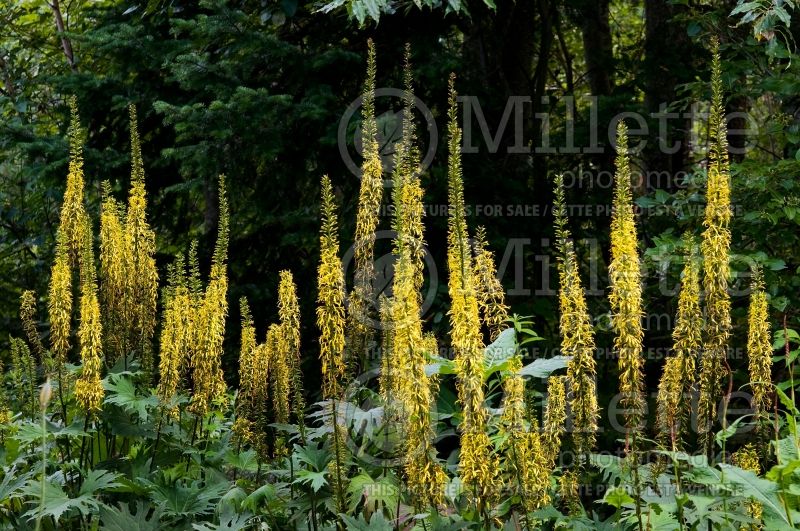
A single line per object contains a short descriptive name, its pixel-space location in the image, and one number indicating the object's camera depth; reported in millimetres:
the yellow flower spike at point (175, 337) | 4594
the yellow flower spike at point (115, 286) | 4988
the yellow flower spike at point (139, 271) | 4969
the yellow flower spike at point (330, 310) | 3771
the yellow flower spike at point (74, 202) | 4955
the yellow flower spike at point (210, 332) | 4590
